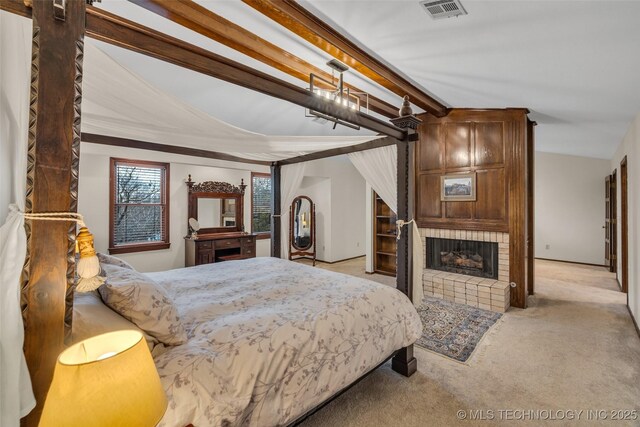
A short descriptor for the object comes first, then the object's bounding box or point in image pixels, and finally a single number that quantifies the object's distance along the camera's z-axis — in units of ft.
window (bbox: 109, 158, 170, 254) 13.56
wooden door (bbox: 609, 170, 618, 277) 16.70
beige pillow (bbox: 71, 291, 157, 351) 3.60
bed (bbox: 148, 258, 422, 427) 4.15
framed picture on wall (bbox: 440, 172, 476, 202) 13.17
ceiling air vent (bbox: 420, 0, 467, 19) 5.56
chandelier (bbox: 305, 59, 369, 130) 6.59
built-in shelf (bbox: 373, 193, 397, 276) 18.42
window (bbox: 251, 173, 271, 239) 18.97
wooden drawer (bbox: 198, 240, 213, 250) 15.38
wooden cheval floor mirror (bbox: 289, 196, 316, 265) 21.76
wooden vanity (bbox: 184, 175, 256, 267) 15.55
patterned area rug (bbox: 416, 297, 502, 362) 9.02
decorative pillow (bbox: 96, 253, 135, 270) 6.40
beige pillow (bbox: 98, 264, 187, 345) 4.46
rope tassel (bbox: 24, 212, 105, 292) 3.08
